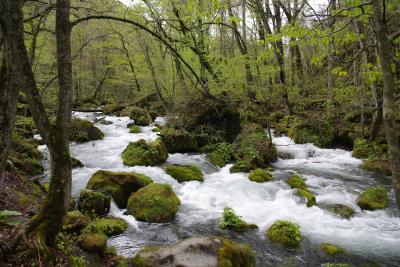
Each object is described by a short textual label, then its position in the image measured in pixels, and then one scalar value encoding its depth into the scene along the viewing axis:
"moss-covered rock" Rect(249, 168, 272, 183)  11.19
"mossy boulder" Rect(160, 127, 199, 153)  15.04
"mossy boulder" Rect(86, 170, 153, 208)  8.73
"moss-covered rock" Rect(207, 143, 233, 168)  13.63
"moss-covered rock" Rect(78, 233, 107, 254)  5.73
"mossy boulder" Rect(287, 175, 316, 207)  9.09
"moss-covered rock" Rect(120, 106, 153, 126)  20.78
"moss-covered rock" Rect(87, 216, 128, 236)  6.80
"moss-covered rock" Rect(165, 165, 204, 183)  11.26
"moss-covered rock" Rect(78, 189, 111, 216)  7.81
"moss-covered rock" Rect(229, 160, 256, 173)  12.58
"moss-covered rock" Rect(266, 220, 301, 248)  6.95
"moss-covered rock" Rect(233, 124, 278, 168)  13.61
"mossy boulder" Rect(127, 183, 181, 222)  8.00
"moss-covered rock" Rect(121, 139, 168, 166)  12.51
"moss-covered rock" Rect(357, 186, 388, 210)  8.91
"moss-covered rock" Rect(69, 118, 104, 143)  16.48
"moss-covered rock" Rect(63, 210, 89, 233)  6.12
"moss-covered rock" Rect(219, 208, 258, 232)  7.64
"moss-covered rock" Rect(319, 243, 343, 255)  6.64
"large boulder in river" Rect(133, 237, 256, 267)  5.05
